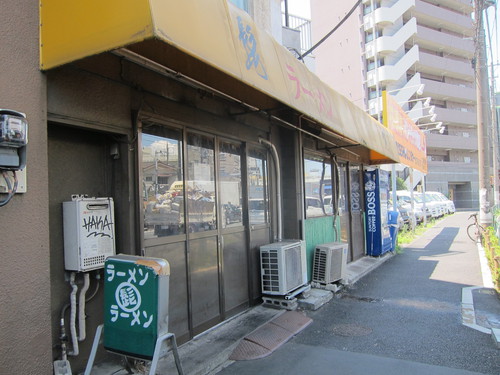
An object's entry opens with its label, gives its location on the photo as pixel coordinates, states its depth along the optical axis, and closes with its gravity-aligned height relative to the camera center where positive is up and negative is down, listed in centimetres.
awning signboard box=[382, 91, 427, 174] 1188 +221
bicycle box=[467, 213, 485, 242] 1269 -155
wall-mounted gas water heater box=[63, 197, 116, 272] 335 -30
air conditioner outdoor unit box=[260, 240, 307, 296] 586 -115
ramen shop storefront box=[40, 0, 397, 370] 283 +88
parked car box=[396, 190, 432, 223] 2225 -75
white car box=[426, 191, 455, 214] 2856 -94
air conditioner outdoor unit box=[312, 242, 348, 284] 706 -132
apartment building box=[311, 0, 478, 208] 3944 +1461
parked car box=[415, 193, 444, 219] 2491 -99
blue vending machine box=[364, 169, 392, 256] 1068 -63
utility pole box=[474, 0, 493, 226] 1219 +217
